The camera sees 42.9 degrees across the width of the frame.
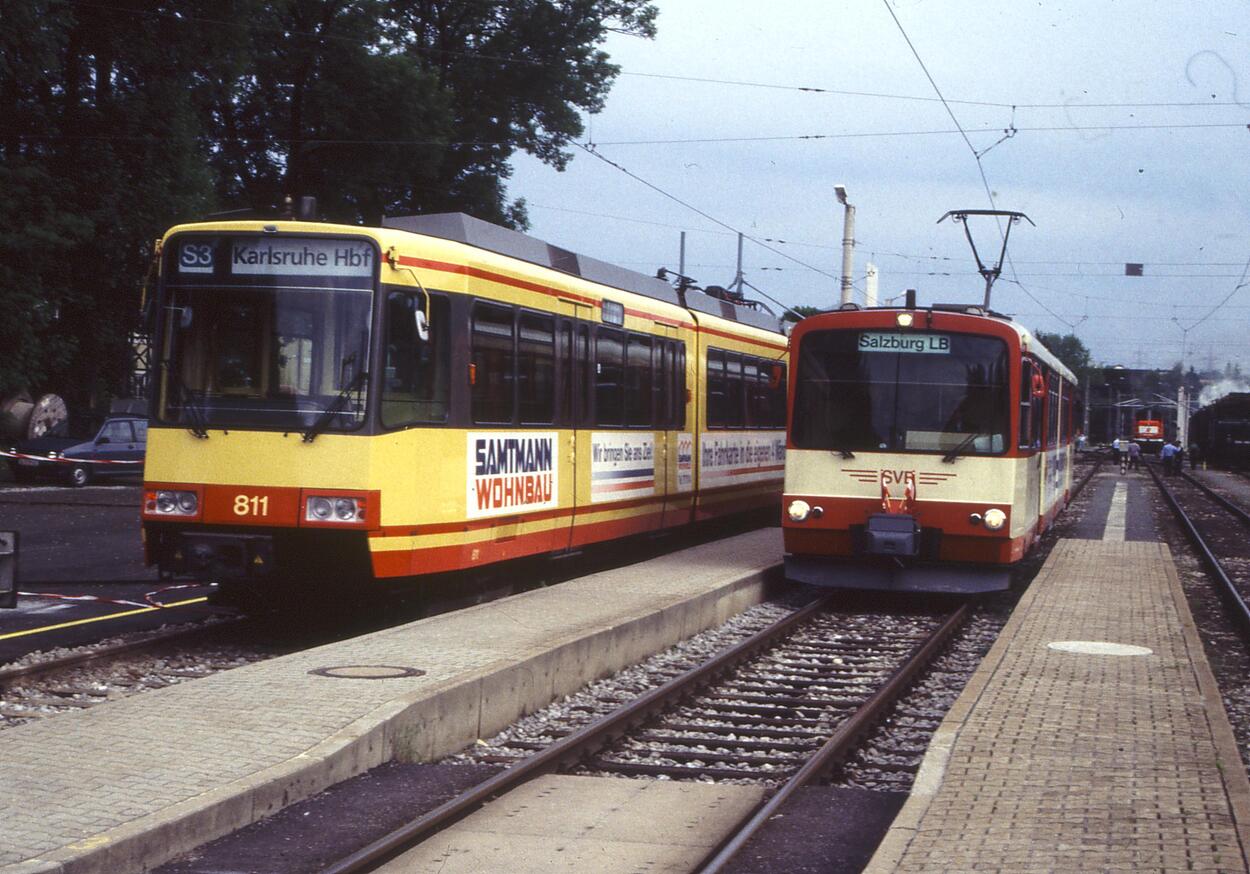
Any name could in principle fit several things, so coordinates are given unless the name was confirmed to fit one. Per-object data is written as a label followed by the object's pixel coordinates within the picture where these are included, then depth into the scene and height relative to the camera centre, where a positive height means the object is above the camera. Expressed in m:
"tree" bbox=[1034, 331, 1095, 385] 177.05 +10.09
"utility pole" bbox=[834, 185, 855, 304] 30.20 +3.76
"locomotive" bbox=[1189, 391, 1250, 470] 65.94 +0.46
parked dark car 34.22 -0.76
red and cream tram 14.93 -0.13
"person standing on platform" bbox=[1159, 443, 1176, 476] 63.28 -0.63
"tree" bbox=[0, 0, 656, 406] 30.98 +7.04
